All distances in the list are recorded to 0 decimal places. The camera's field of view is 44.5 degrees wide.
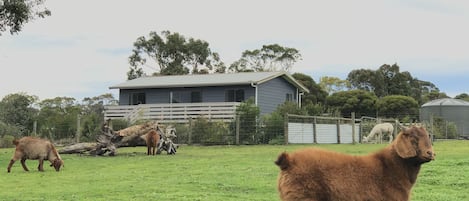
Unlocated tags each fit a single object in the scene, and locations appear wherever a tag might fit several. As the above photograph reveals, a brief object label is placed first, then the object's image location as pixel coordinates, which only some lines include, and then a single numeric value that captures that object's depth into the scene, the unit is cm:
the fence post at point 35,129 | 3291
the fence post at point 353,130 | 3083
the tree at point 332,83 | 7206
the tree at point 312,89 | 5644
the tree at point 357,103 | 5322
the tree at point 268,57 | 6744
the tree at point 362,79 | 6894
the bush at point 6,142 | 3362
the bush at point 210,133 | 2958
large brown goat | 542
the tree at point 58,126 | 3434
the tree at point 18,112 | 4075
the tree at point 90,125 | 3309
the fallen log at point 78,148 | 2375
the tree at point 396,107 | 5241
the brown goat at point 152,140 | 2267
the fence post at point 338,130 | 3158
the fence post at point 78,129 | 3067
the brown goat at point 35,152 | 1600
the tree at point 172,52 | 6425
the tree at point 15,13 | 2115
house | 3981
